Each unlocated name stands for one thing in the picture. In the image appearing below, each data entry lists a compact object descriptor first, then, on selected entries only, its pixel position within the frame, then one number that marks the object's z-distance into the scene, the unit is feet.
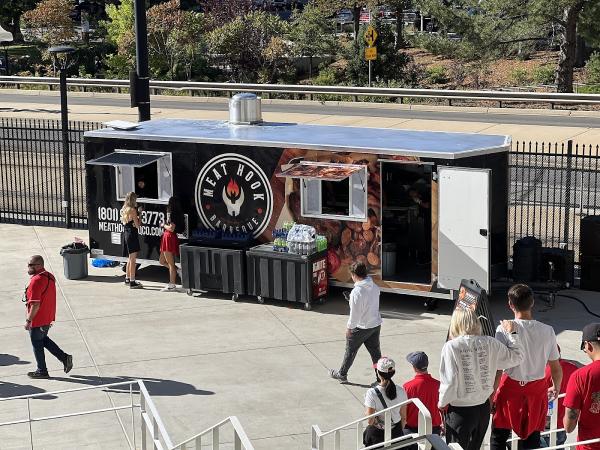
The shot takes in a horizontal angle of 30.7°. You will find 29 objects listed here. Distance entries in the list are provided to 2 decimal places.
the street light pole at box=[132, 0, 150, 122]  65.46
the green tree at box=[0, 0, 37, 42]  224.33
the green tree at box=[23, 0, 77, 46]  192.13
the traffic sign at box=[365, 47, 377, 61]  143.07
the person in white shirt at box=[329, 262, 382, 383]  39.19
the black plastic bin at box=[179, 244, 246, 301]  53.62
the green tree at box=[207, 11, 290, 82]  172.04
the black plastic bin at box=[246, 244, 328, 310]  51.93
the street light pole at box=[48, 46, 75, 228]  66.95
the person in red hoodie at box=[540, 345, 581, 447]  30.31
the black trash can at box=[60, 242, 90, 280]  57.98
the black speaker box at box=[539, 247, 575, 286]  53.31
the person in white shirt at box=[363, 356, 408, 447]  28.66
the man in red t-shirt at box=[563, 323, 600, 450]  25.25
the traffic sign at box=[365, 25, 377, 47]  144.87
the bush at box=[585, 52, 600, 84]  145.59
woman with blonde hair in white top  27.53
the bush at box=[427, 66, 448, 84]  165.48
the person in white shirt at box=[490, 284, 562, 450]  28.48
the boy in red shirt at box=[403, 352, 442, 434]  29.01
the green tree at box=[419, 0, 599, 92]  138.21
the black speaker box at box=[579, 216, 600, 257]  53.21
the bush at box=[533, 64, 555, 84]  156.97
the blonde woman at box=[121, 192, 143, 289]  56.08
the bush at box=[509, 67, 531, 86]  158.51
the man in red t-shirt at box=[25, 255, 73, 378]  41.50
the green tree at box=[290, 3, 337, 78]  178.91
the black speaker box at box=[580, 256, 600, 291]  53.67
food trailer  49.93
